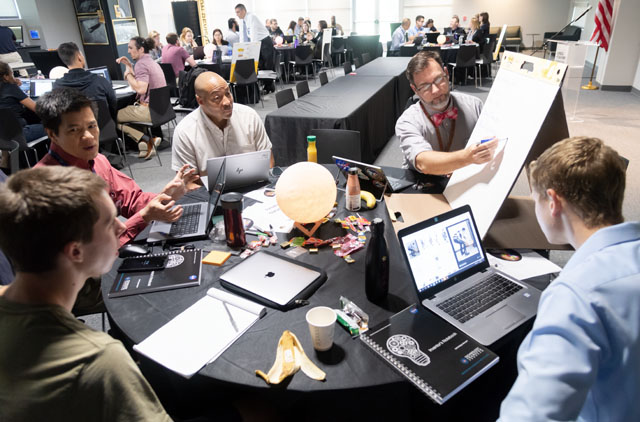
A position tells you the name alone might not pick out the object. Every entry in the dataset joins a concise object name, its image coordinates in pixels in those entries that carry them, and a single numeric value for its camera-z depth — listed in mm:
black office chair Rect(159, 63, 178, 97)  6458
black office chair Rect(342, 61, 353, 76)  6804
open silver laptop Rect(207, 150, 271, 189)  2040
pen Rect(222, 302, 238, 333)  1208
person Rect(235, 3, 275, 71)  8180
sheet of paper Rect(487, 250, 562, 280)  1467
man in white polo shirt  2418
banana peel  1021
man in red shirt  1798
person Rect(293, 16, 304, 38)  12116
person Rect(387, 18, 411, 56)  10344
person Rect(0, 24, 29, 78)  7469
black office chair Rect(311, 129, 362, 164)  2857
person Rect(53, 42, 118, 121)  4234
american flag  7301
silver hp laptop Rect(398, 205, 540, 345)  1214
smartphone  1499
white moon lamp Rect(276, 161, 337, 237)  1526
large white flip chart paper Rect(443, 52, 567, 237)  1603
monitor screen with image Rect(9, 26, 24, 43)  9039
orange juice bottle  2140
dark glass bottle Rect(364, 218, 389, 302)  1226
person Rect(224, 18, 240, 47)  9109
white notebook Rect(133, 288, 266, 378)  1093
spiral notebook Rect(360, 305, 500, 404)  1000
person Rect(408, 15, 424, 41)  10617
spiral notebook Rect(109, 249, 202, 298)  1390
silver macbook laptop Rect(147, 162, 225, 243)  1727
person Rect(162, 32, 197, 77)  6832
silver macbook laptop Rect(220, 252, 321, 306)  1327
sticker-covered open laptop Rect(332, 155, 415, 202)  1862
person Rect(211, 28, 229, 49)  8680
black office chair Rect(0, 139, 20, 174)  2521
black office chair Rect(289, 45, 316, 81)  8969
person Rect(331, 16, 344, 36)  12330
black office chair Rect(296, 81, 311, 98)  4811
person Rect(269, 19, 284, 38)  11477
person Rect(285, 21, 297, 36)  12148
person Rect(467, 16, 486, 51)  8852
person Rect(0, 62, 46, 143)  3965
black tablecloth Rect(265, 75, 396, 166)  3996
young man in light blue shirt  783
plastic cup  1073
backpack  5238
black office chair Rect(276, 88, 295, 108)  4316
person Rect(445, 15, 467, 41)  9938
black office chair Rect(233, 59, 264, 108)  6446
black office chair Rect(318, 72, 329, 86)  5668
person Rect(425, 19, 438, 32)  11174
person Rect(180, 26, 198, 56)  8352
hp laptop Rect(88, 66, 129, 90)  4715
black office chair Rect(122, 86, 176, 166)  4469
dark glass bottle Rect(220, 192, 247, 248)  1569
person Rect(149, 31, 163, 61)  8183
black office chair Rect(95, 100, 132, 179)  4020
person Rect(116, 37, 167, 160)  4828
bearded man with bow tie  2182
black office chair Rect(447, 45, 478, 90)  7777
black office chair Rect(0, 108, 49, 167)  3560
